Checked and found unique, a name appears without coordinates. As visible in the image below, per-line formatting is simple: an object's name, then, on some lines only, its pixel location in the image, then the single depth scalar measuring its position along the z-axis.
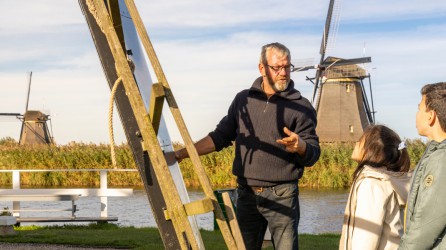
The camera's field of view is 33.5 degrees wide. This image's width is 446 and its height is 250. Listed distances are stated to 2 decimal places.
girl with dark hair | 3.14
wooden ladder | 2.29
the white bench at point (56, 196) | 12.55
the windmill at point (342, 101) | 42.16
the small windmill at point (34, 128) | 52.91
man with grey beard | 4.02
